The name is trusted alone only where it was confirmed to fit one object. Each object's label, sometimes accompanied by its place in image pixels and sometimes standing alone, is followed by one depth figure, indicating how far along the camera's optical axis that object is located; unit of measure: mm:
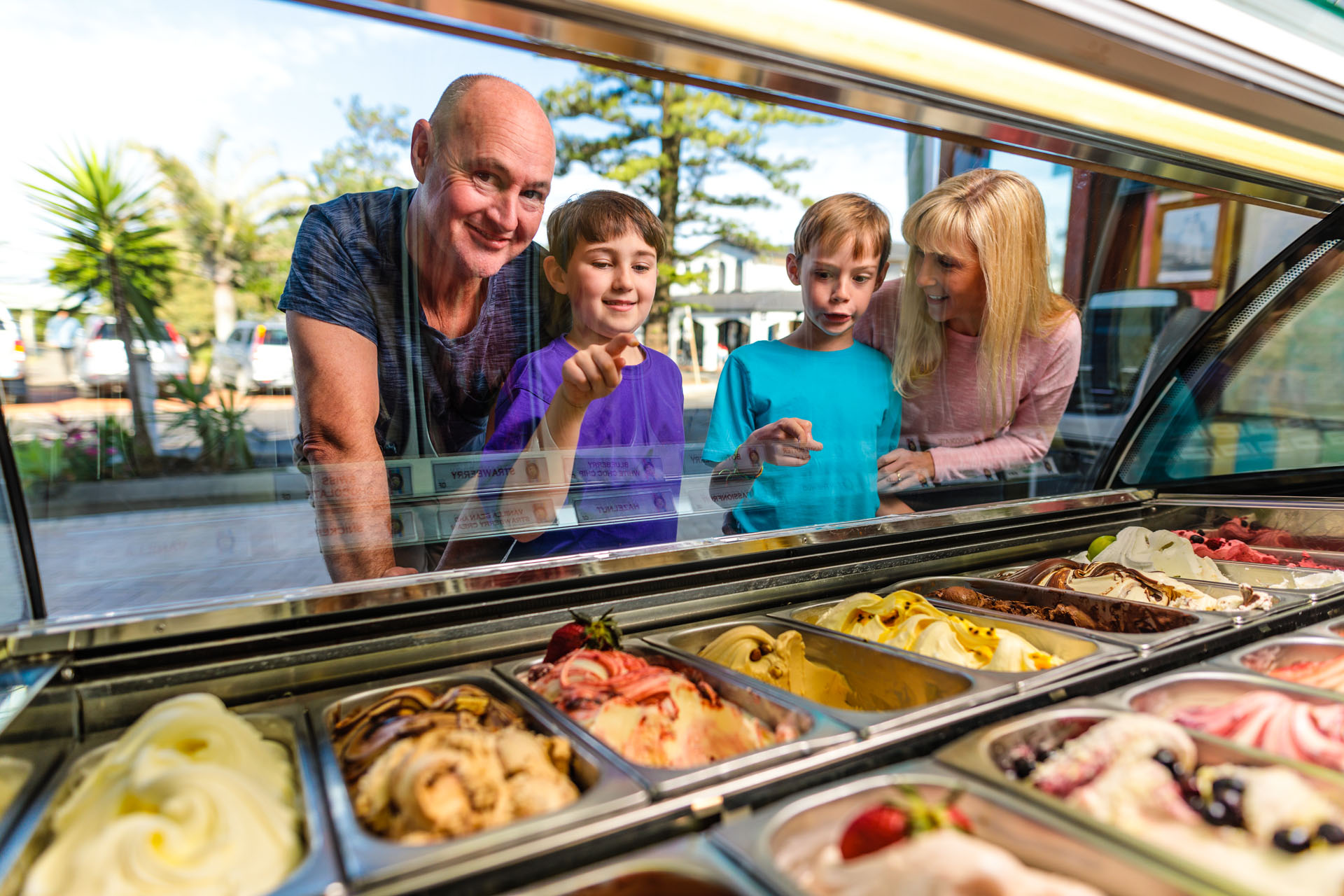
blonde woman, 2064
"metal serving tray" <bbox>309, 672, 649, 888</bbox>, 780
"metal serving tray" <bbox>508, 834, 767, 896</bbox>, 795
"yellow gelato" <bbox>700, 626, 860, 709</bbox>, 1420
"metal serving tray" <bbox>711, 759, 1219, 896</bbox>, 825
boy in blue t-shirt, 1924
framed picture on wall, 2504
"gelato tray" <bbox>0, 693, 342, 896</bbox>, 771
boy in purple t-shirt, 1582
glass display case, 868
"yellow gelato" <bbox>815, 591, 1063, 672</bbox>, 1472
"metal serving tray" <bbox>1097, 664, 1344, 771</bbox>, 1286
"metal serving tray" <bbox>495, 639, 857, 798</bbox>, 949
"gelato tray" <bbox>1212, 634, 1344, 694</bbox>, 1402
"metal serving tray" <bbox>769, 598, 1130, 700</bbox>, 1254
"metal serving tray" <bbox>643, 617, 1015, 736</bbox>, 1167
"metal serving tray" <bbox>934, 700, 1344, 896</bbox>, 843
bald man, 1357
